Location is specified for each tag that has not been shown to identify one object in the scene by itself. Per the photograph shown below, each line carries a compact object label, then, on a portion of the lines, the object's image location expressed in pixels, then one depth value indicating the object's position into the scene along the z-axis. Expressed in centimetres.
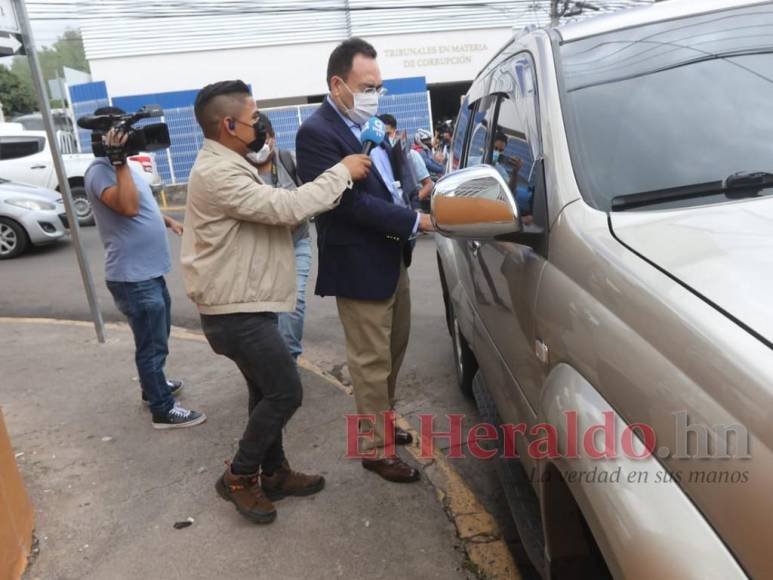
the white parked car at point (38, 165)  1326
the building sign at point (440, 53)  2284
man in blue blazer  295
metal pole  485
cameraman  359
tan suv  120
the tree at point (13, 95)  4706
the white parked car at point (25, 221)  997
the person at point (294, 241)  430
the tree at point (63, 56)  7069
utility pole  1627
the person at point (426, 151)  1052
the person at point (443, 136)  1432
